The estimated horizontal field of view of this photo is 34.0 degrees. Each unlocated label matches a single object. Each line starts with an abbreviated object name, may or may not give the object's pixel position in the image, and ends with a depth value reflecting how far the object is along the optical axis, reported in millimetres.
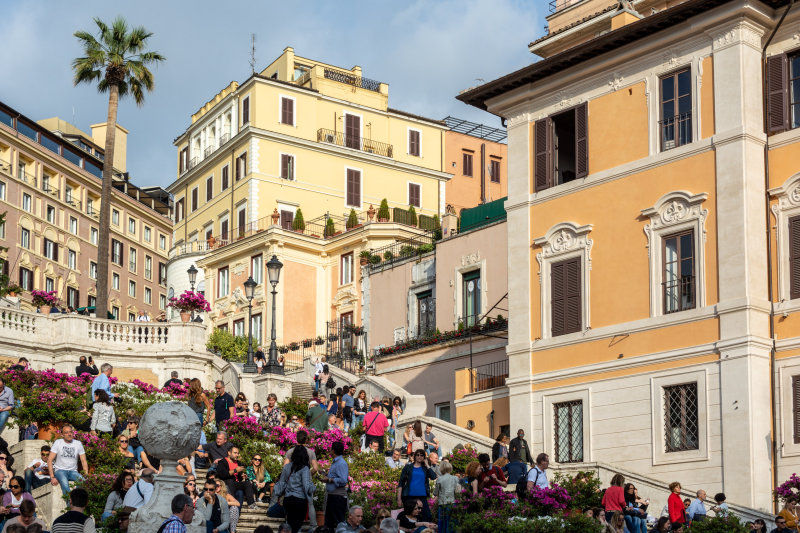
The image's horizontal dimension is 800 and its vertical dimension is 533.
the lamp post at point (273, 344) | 39562
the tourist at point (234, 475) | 22891
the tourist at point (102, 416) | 27406
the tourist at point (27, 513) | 16234
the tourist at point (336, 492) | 20969
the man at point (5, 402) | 27234
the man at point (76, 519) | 16312
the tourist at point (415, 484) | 21391
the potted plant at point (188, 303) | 47406
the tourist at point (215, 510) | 19547
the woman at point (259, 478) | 25141
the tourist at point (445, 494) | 21797
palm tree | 55219
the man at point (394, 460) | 27922
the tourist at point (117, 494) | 20031
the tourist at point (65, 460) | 23458
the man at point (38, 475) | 24453
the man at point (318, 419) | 29859
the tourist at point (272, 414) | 30406
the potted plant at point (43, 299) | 51906
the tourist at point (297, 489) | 20344
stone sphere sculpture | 15484
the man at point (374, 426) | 30203
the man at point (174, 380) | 35781
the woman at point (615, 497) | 22453
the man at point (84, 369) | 34312
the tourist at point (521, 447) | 28494
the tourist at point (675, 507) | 23484
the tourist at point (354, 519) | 18172
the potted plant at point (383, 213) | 63312
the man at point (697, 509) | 24094
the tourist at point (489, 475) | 23109
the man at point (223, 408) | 29719
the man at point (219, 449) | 24141
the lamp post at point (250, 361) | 42438
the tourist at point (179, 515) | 14508
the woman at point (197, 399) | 29078
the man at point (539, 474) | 22984
